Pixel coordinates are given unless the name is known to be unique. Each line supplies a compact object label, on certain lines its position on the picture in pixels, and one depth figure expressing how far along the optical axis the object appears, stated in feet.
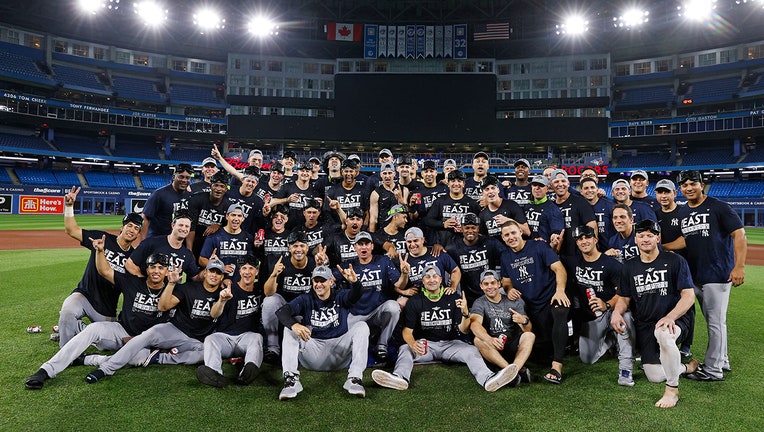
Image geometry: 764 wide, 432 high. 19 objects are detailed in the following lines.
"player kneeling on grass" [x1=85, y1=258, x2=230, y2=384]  20.30
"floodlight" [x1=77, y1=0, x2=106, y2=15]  165.07
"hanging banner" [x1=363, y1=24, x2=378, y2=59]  181.06
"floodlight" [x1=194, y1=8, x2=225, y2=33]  173.06
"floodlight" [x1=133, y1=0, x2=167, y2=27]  167.84
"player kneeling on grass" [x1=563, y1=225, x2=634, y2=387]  21.18
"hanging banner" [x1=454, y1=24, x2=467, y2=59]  178.29
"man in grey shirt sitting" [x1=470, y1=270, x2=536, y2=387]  19.57
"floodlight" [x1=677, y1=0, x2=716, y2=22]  158.10
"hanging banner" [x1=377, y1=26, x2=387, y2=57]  181.37
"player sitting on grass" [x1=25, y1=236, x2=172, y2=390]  19.98
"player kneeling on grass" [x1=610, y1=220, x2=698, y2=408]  18.10
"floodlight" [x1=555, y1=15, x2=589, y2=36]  168.83
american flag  171.83
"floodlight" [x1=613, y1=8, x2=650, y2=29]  163.63
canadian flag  181.06
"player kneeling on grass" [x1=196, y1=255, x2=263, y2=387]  18.52
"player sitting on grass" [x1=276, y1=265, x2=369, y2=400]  18.97
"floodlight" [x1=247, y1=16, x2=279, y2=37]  177.47
